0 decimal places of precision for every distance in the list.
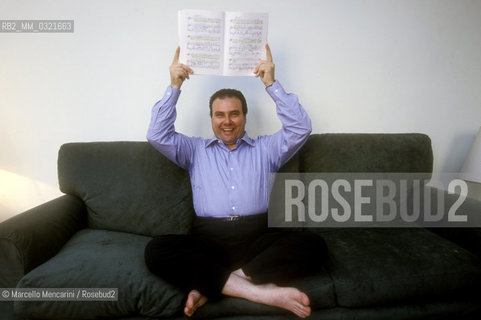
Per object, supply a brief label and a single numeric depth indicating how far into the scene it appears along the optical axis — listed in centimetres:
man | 104
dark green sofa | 104
